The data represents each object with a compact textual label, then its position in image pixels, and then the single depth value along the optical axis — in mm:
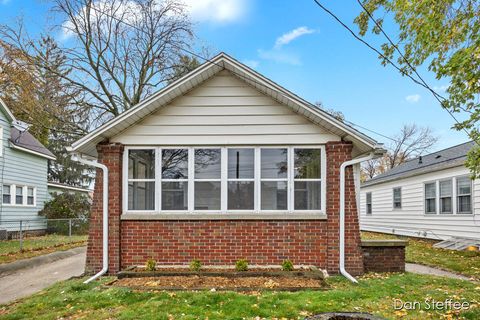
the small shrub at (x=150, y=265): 7793
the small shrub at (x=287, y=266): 7734
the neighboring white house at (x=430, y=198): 13102
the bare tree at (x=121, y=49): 21547
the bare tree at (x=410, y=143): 43775
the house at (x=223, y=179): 8172
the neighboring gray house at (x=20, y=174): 17453
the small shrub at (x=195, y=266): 7848
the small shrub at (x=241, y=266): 7695
